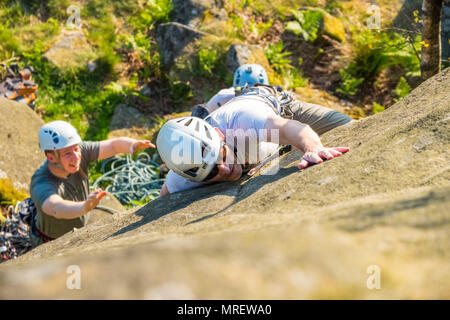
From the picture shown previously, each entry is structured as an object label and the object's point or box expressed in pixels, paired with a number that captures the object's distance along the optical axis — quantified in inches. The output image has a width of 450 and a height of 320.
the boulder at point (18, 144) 289.4
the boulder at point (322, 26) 431.5
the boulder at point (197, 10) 454.9
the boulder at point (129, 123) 384.8
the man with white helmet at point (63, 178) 197.0
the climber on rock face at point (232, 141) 150.3
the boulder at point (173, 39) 422.6
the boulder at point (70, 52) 442.3
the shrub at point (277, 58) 407.2
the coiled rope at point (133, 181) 324.8
